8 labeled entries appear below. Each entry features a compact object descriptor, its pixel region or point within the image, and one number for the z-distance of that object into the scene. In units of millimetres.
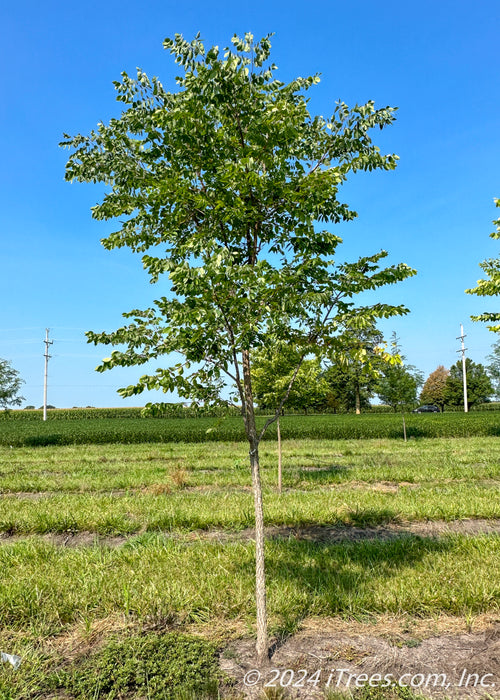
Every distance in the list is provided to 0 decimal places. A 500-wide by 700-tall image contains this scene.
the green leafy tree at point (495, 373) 80375
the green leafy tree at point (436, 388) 84812
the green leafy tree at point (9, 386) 50919
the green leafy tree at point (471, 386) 73500
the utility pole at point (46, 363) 54656
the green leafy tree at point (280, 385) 11609
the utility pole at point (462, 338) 62919
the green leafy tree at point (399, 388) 25061
